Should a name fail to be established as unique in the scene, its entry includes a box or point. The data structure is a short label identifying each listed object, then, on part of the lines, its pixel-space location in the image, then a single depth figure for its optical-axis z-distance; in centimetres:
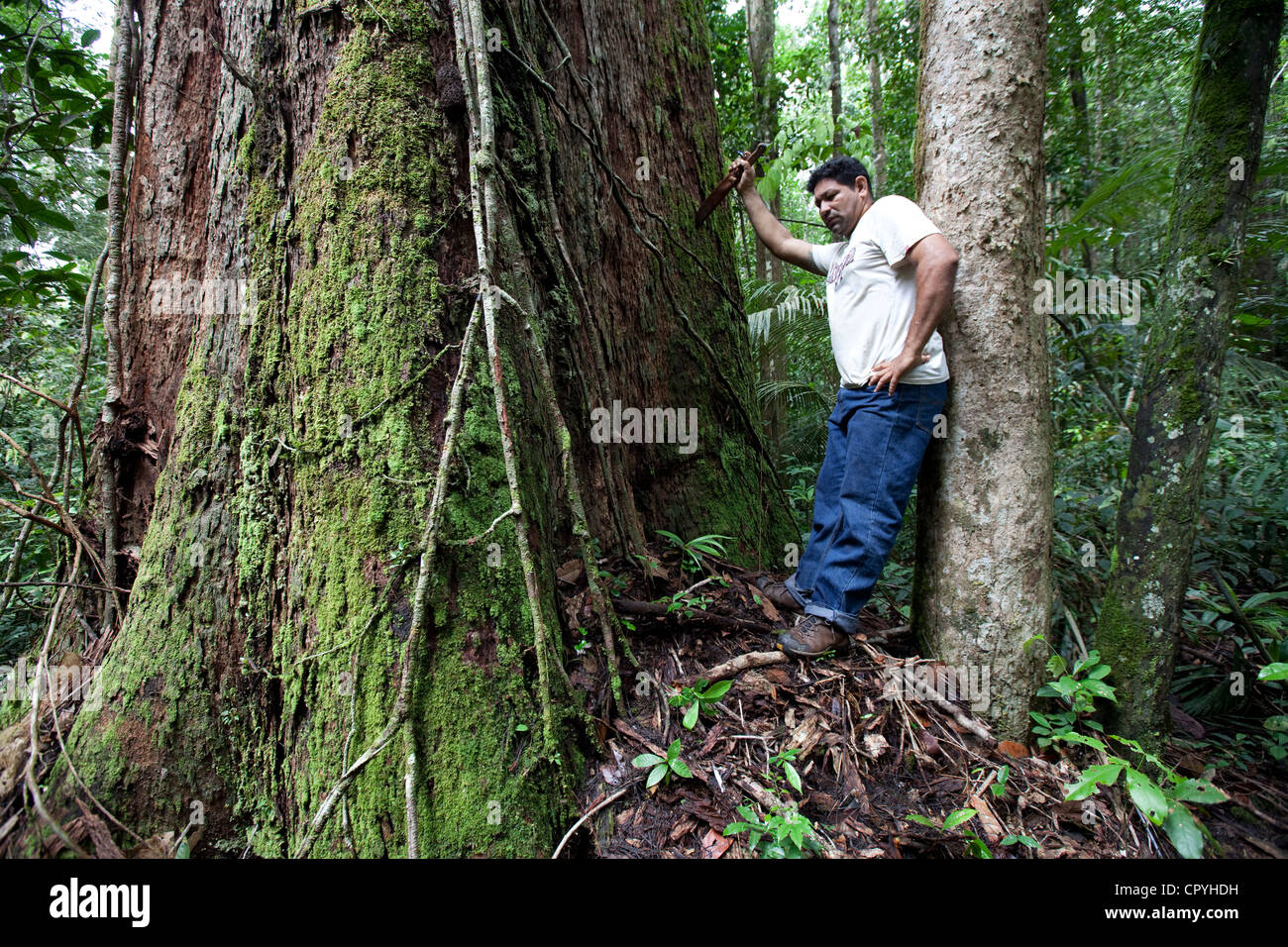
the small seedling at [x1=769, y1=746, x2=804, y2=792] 183
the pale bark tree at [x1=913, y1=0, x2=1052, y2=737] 221
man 222
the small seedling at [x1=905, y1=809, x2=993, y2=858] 175
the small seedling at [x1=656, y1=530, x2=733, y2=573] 272
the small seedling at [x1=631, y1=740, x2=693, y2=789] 176
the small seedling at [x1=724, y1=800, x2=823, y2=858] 163
